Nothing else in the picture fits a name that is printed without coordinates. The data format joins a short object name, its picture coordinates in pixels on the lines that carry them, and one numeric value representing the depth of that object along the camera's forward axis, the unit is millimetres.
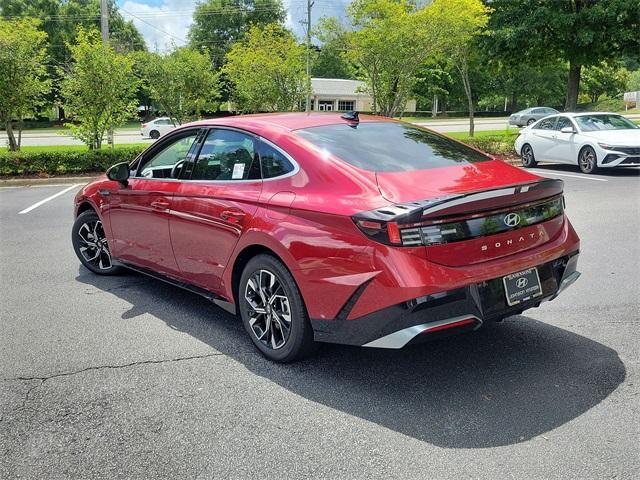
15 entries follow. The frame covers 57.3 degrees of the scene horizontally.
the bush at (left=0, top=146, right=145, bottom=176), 14117
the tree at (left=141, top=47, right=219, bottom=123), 17984
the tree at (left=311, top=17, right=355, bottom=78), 19688
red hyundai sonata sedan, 3119
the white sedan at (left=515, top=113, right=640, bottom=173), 13164
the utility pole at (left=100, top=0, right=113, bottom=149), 17236
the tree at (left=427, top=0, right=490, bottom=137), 18109
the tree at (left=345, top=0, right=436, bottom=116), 17719
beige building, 60375
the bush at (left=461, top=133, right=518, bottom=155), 17703
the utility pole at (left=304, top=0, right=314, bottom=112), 20422
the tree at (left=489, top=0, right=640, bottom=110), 19219
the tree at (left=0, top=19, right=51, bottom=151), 14953
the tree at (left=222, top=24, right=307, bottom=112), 19750
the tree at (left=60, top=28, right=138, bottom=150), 14836
